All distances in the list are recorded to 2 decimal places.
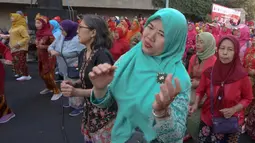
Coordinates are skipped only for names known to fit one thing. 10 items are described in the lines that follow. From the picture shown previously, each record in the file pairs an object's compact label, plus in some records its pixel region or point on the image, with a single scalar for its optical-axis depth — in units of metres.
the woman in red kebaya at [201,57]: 2.53
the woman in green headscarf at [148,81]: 0.94
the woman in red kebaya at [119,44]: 4.11
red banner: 11.85
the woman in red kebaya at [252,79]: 3.03
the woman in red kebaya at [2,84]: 2.97
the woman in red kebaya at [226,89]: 1.80
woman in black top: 1.67
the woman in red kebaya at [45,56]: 4.01
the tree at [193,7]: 16.37
